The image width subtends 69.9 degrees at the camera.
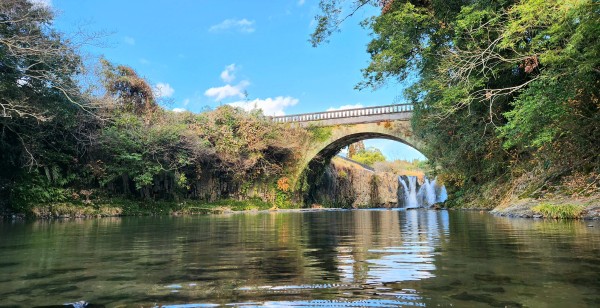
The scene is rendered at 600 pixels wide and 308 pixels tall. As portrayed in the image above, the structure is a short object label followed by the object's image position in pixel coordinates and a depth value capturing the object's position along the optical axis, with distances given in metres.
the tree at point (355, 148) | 59.66
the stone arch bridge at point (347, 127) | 25.29
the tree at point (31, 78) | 11.23
